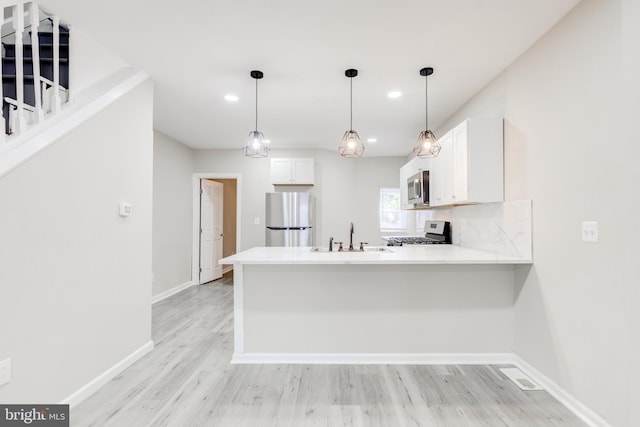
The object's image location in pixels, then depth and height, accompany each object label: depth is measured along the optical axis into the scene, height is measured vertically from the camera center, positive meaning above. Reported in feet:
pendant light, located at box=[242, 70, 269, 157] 9.06 +2.20
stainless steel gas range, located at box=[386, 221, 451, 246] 12.93 -0.86
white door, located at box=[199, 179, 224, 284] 18.38 -0.73
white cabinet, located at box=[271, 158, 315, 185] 17.78 +2.69
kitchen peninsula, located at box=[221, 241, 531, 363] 8.34 -2.54
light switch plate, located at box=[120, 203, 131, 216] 7.97 +0.21
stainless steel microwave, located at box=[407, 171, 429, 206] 12.48 +1.22
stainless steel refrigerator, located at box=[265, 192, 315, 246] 16.53 -0.13
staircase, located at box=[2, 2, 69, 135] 5.79 +3.46
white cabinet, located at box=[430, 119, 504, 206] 8.71 +1.61
